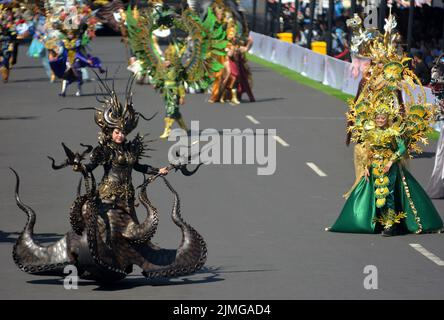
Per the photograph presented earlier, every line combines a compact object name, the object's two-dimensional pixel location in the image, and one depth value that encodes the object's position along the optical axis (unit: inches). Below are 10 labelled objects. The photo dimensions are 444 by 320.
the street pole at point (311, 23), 2014.1
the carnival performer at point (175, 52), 1051.3
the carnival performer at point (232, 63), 1397.6
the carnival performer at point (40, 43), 1558.8
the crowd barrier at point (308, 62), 1573.6
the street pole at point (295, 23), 2251.5
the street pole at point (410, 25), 1480.7
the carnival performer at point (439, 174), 808.9
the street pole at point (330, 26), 1843.3
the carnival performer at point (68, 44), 1473.9
